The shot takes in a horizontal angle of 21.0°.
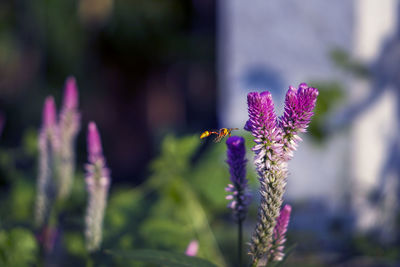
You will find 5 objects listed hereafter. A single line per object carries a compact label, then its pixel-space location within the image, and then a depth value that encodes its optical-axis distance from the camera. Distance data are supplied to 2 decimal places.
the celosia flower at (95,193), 0.87
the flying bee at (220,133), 0.78
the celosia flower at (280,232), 0.76
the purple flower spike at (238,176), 0.77
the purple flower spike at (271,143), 0.73
